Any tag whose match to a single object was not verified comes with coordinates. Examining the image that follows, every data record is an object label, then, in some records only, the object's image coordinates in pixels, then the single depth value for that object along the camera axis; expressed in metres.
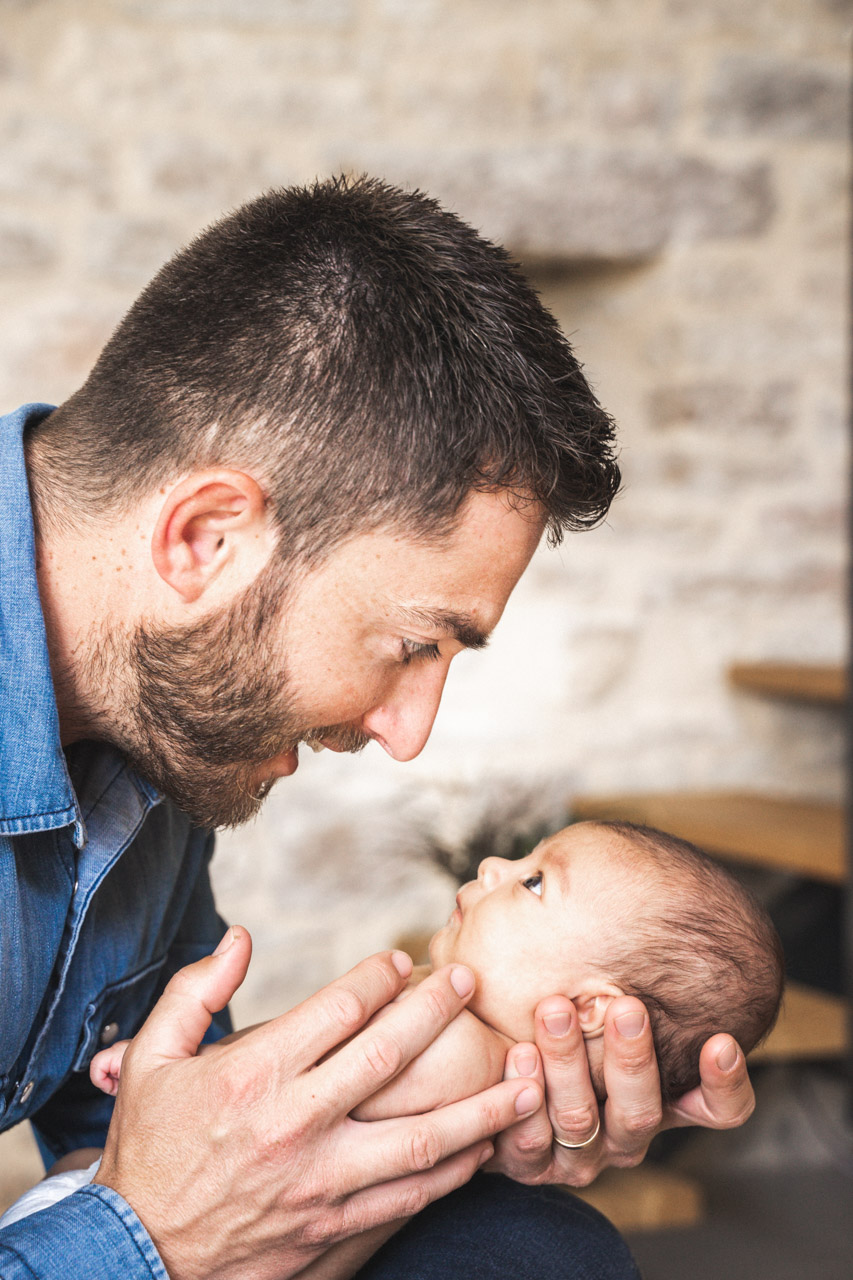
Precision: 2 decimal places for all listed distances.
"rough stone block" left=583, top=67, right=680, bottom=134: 2.61
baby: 1.19
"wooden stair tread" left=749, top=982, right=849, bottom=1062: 2.35
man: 1.04
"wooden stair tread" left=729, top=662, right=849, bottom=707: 2.57
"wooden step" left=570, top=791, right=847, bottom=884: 2.35
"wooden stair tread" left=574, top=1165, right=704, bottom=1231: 2.34
